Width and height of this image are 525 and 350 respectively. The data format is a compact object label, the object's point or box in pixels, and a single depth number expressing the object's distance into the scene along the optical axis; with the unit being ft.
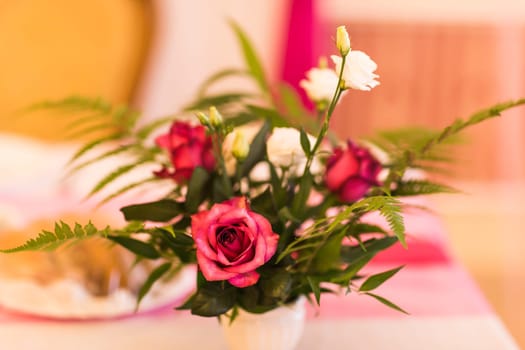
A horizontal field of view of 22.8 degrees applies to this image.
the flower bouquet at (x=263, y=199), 3.12
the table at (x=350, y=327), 3.88
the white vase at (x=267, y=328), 3.45
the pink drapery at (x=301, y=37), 9.69
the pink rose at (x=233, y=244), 3.10
